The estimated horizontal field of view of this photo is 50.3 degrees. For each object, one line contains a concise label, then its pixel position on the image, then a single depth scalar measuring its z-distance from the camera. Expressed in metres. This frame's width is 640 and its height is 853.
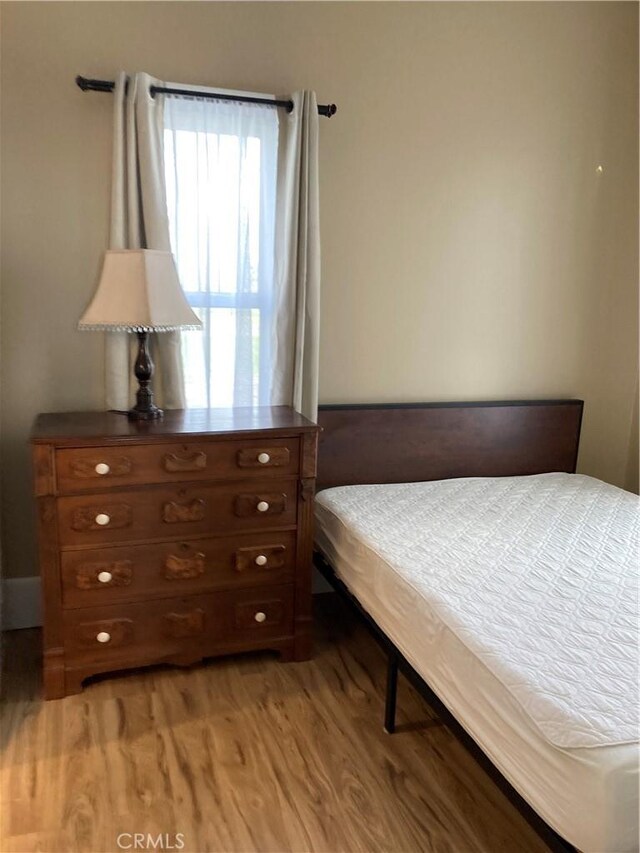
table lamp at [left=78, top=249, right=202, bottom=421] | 2.32
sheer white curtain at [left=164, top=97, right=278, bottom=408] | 2.61
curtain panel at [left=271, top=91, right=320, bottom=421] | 2.64
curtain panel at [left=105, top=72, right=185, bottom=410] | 2.45
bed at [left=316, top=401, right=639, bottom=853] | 1.38
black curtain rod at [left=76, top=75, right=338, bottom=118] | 2.42
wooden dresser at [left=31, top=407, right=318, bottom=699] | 2.24
